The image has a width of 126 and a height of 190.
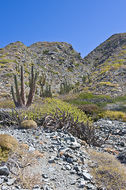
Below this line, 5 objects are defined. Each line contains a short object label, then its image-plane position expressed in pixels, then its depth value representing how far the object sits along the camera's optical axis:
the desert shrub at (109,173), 3.15
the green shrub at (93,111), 11.64
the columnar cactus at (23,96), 11.42
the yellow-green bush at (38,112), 7.45
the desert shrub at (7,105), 14.16
